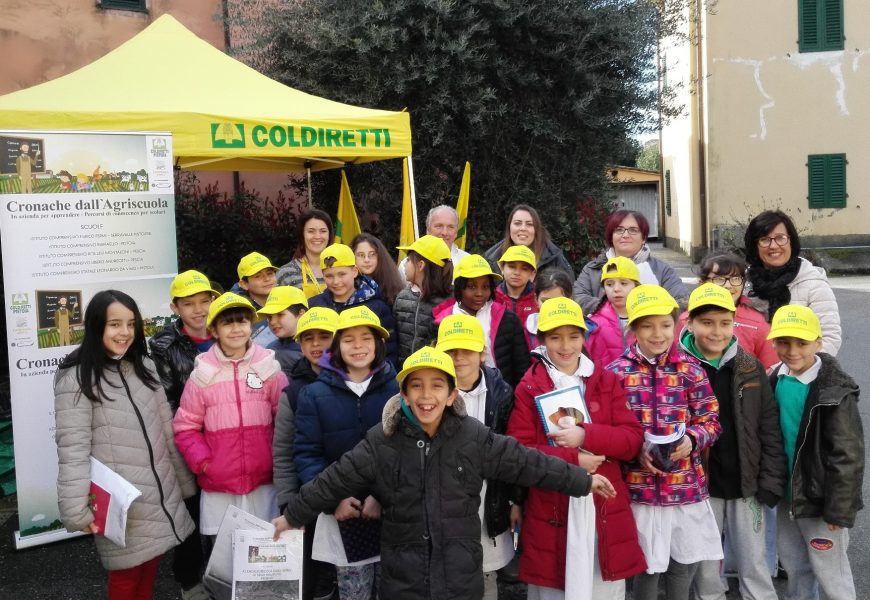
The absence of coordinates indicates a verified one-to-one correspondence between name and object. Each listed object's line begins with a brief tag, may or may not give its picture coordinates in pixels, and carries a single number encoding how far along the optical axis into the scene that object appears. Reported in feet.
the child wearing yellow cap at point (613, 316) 13.01
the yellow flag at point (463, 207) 24.02
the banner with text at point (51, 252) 14.85
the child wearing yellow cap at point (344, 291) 14.21
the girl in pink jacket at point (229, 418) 11.45
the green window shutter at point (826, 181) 53.78
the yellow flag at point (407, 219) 22.05
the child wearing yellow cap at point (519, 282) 13.93
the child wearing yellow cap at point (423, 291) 13.96
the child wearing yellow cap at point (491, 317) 12.89
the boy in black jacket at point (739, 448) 11.06
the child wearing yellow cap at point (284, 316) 13.41
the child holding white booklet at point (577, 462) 10.19
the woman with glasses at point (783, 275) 13.37
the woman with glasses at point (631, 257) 15.06
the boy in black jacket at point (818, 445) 10.49
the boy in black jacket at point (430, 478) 9.43
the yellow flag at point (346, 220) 26.17
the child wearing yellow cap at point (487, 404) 10.71
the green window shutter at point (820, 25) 52.90
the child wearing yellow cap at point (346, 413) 10.62
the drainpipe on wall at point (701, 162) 56.85
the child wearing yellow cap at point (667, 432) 10.62
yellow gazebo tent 16.66
